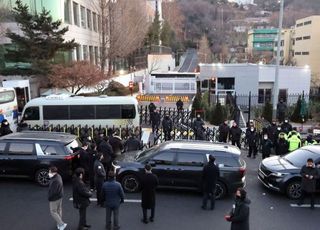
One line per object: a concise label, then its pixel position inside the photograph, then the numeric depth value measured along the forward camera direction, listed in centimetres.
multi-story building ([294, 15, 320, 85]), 8925
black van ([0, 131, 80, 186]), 1224
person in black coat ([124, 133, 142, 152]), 1424
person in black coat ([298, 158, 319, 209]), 1073
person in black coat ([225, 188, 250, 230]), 760
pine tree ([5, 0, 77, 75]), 2880
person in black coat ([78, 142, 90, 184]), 1155
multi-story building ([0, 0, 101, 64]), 3491
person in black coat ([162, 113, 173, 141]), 1897
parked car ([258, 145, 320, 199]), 1176
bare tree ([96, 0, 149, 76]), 4359
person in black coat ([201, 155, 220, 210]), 1038
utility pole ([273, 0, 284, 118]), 2139
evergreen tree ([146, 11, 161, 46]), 7425
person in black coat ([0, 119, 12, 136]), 1612
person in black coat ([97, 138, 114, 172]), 1221
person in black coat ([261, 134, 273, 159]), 1570
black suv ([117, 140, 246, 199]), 1157
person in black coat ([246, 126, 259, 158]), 1670
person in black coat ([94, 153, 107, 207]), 1034
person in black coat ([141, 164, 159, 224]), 934
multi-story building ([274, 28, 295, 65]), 10520
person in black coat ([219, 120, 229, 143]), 1772
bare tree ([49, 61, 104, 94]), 2823
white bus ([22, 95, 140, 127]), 2053
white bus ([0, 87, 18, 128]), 2066
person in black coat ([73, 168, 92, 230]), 885
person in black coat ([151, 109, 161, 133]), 2102
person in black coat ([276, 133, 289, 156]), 1534
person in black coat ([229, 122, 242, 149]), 1756
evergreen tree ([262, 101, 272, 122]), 2598
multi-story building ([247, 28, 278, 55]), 12900
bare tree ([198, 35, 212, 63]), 8519
